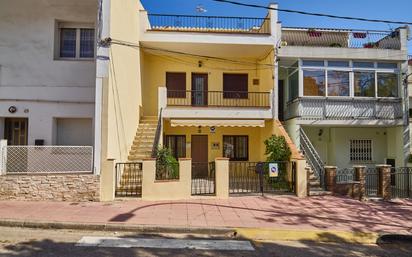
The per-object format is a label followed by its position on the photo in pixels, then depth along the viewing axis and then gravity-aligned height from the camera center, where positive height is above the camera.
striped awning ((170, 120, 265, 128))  17.09 +1.35
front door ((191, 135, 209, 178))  19.56 +0.03
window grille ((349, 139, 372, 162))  19.64 +0.01
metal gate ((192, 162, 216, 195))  12.95 -1.15
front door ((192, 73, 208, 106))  19.92 +3.64
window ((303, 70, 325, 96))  17.70 +3.61
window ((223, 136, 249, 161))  19.77 +0.13
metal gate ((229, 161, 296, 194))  13.30 -1.25
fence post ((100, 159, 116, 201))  11.61 -1.02
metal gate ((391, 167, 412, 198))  15.69 -1.64
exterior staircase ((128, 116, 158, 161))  15.09 +0.47
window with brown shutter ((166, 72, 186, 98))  19.84 +3.88
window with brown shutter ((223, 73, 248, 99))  20.12 +3.93
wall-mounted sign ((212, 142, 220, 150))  19.62 +0.19
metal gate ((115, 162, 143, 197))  12.22 -1.20
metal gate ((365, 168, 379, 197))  14.92 -1.59
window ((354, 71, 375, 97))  17.88 +3.57
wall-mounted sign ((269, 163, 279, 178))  13.29 -0.80
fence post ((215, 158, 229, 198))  12.39 -1.02
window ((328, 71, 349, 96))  17.77 +3.55
